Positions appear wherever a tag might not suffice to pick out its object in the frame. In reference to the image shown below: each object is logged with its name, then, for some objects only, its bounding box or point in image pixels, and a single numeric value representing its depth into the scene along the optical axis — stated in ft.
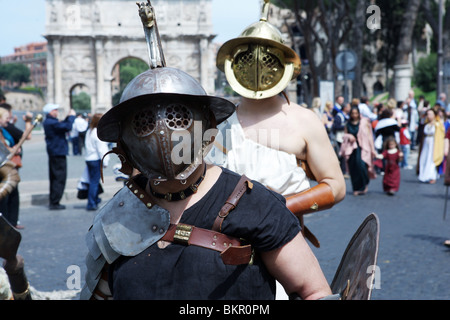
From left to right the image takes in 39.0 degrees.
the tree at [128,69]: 345.31
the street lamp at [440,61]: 68.03
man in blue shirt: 33.76
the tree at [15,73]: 371.56
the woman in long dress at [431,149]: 42.80
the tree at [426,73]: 143.54
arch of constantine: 160.25
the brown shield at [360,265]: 5.92
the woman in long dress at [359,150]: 37.58
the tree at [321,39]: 77.15
